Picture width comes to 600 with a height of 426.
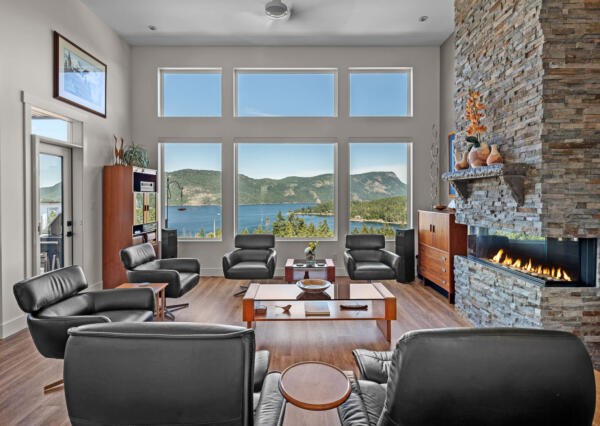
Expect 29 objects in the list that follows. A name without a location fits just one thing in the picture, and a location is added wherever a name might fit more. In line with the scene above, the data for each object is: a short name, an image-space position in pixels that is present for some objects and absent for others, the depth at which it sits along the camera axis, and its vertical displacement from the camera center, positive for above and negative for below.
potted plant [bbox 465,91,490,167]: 3.28 +0.83
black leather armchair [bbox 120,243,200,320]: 3.79 -0.76
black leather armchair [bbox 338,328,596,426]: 1.08 -0.57
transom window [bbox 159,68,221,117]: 5.98 +2.12
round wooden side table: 1.34 -0.79
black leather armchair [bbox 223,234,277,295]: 4.53 -0.77
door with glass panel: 4.02 +0.00
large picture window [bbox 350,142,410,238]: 6.03 +0.40
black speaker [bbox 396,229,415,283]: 5.32 -0.73
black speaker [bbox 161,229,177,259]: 5.61 -0.60
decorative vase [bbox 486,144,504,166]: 3.07 +0.49
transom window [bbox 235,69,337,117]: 5.97 +2.09
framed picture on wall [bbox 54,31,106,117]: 4.09 +1.80
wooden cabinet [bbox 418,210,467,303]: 4.41 -0.53
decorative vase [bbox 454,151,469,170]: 3.65 +0.52
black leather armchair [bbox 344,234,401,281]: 4.54 -0.77
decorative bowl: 3.52 -0.85
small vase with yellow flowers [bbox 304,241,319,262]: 4.85 -0.66
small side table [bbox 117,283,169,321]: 3.50 -0.90
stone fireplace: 2.63 +0.36
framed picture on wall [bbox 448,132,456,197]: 5.39 +0.87
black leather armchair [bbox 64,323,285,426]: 1.14 -0.59
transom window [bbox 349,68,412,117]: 5.96 +2.13
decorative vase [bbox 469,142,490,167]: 3.26 +0.55
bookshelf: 4.96 -0.15
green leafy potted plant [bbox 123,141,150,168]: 5.23 +0.84
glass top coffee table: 3.12 -0.99
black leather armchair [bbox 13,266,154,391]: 2.27 -0.78
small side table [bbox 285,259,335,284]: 4.55 -0.85
